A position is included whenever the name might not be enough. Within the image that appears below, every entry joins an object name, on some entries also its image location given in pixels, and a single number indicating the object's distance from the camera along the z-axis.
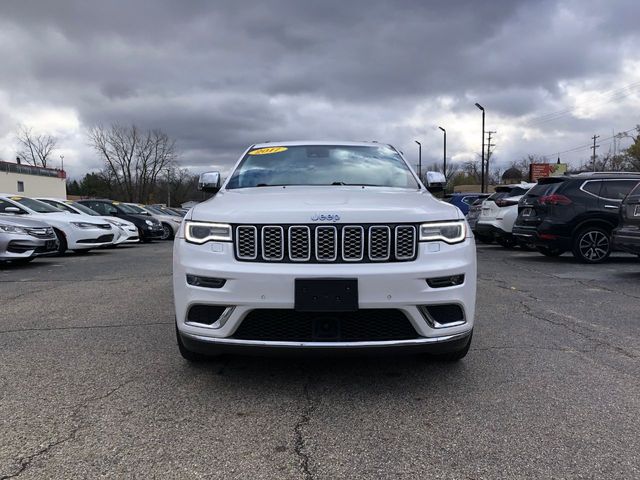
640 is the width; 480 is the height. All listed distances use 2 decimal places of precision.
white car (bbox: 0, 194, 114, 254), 11.81
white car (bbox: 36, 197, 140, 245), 13.96
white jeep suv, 3.03
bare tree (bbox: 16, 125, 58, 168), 81.03
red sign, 52.55
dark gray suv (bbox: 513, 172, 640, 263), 9.72
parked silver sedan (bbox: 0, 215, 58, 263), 9.52
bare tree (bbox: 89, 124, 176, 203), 72.56
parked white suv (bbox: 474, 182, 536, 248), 12.43
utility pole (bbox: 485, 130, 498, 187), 57.47
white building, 47.94
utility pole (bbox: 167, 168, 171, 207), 79.81
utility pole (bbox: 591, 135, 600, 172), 67.81
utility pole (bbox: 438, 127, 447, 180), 41.38
